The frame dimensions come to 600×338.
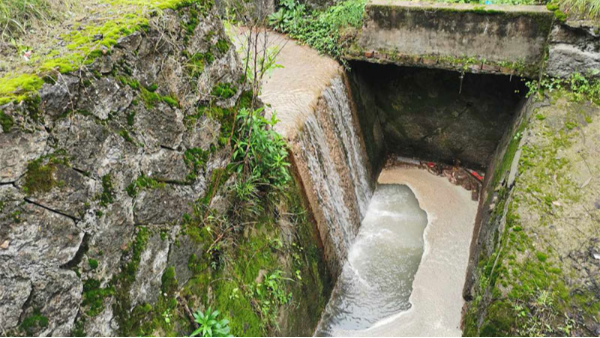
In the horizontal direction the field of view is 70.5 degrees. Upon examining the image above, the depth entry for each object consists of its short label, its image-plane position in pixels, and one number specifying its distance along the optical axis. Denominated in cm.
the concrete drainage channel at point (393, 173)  449
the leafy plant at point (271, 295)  328
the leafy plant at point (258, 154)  347
